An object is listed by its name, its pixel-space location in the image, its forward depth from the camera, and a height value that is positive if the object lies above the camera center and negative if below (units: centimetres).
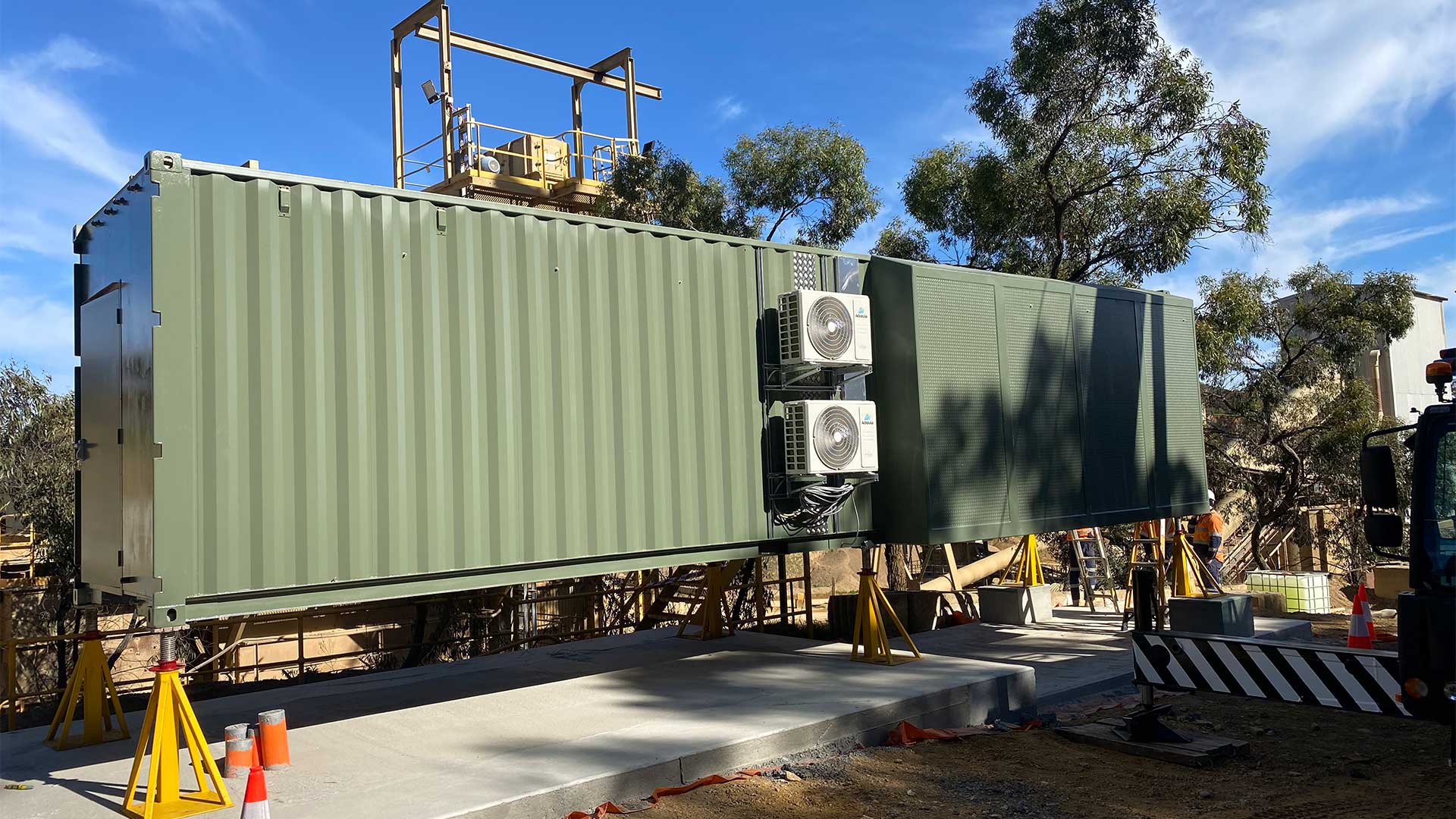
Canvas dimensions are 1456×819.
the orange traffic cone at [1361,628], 1112 -176
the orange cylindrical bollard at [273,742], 658 -151
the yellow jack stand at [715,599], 1164 -123
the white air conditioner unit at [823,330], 882 +138
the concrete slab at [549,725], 604 -168
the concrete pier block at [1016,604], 1320 -161
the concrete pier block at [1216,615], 1138 -160
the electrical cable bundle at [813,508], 907 -18
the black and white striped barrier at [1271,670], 664 -138
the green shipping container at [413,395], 631 +75
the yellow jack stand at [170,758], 572 -141
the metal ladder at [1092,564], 1451 -130
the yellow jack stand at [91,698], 718 -131
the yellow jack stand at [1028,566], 1351 -118
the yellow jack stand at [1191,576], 1284 -132
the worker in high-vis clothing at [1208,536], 1383 -85
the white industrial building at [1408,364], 3681 +378
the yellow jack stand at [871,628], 953 -133
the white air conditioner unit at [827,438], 880 +43
